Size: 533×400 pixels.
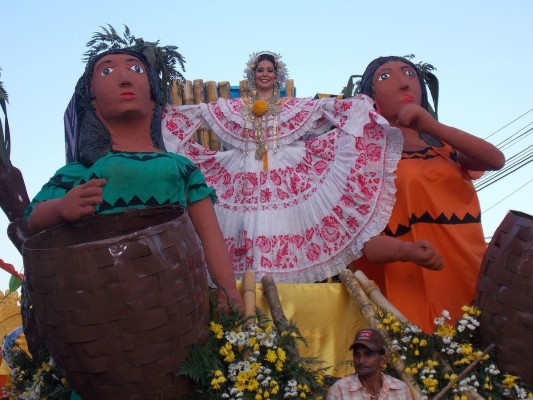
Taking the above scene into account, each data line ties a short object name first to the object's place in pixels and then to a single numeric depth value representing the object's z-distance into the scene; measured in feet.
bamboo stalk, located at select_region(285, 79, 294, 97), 20.08
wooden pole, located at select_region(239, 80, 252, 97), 16.15
